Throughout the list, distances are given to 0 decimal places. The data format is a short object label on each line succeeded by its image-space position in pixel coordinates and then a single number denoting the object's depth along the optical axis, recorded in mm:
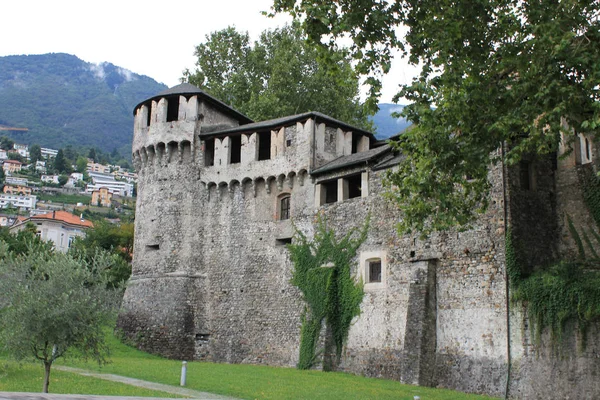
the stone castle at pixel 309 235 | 21234
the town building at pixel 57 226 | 90562
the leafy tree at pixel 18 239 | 45156
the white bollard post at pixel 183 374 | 19238
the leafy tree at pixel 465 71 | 15555
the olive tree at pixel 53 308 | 15469
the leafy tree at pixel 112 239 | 52247
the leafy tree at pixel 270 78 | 40781
